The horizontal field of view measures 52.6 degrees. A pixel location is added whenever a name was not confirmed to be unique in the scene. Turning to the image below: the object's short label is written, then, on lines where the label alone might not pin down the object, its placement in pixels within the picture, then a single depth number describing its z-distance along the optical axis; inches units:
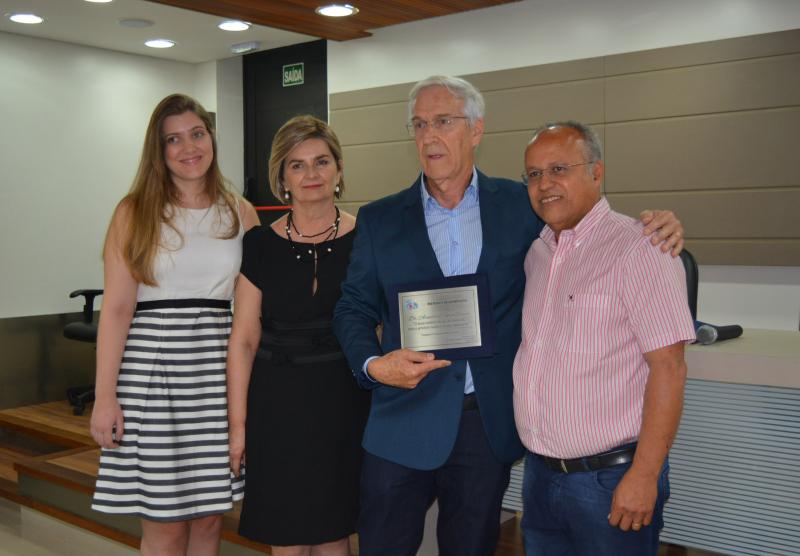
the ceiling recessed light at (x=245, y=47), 249.4
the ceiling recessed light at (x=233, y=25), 219.7
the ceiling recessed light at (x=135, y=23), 215.2
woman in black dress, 83.5
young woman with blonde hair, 86.9
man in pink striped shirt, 60.4
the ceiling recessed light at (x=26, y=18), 207.9
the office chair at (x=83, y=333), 222.4
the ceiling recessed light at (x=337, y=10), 199.3
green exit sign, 265.6
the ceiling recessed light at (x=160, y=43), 242.2
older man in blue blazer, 70.6
